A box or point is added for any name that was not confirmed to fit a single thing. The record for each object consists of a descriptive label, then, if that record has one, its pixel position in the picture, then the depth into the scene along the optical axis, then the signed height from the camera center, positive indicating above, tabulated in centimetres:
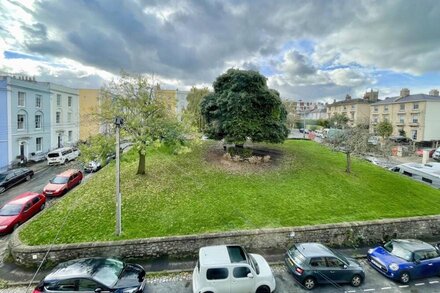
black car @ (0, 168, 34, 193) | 2006 -510
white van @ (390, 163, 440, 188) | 2292 -384
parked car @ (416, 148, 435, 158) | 4155 -304
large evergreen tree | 2084 +153
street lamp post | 1160 -366
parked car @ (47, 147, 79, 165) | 2773 -415
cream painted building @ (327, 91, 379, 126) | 6675 +787
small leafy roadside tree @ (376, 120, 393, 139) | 4703 +109
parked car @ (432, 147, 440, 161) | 3859 -314
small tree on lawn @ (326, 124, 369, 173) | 2111 -69
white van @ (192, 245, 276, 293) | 885 -558
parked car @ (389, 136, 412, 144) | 5072 -100
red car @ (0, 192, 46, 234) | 1346 -553
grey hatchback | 990 -578
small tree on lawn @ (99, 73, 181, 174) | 1705 +100
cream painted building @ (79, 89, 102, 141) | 4169 +411
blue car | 1059 -583
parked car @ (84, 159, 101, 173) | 2450 -471
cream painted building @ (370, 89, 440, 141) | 4853 +440
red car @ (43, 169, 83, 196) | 1831 -499
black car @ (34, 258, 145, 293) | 816 -554
